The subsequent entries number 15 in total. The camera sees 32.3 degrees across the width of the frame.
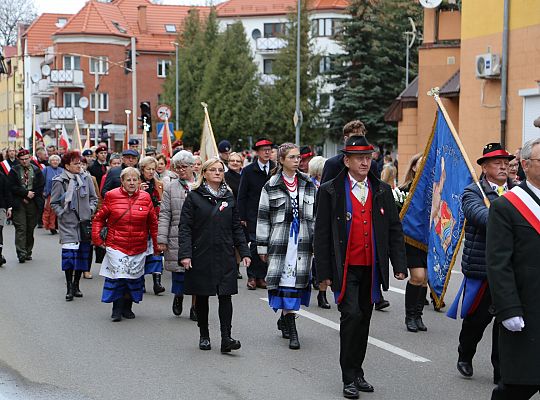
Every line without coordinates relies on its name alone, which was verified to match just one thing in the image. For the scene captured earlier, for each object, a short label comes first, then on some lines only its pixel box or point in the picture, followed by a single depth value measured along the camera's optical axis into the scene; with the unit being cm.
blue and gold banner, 894
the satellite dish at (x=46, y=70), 7581
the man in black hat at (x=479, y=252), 759
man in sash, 532
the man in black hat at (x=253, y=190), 1302
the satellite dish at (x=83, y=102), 5934
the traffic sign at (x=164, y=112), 2668
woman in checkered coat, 928
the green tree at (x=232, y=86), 6159
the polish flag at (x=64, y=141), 3378
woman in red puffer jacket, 1064
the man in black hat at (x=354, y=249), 730
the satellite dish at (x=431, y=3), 2998
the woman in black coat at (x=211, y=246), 882
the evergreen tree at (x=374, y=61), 4766
